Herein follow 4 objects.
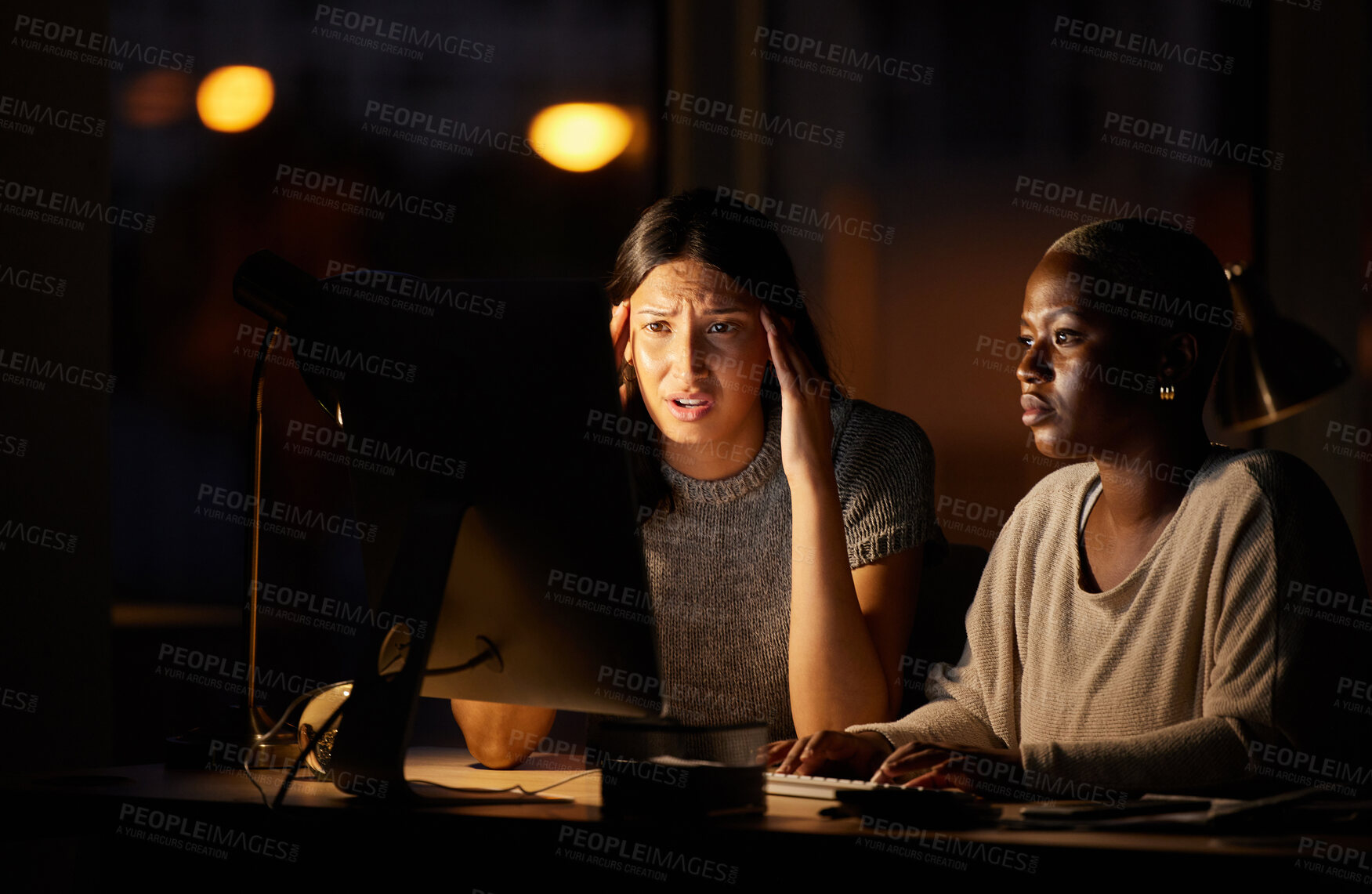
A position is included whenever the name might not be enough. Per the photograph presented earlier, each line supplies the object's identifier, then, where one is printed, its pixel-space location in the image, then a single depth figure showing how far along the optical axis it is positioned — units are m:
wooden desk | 3.94
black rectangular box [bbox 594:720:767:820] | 4.04
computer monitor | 4.05
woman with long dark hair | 4.47
